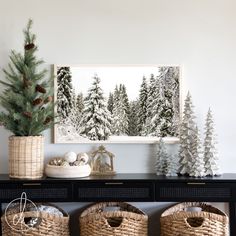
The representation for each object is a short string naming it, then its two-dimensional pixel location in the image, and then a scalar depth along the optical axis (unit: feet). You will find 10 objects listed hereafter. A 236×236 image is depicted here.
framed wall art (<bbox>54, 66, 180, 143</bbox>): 10.85
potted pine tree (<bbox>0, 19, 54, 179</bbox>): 9.84
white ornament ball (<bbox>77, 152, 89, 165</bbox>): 10.25
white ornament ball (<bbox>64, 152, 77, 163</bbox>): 10.18
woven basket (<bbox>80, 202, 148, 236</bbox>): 9.39
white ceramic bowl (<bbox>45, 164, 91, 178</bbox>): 9.88
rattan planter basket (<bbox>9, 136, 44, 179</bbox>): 9.84
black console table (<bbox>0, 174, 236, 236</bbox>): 9.66
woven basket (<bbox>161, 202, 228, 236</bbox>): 9.33
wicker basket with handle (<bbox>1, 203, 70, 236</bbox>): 9.37
